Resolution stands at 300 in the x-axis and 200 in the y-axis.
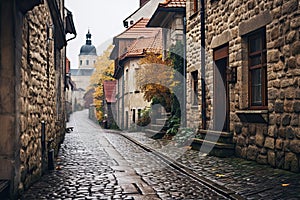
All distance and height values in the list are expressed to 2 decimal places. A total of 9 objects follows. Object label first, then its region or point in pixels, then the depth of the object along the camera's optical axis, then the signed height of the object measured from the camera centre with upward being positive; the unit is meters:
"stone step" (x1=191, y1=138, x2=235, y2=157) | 10.52 -0.91
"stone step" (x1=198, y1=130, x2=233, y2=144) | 10.79 -0.63
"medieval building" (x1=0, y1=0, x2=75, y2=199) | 5.70 +0.27
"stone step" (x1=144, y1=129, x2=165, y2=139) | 18.64 -0.99
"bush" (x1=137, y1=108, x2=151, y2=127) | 24.01 -0.40
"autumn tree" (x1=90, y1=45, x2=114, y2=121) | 45.12 +4.30
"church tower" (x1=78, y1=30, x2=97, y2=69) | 125.12 +15.96
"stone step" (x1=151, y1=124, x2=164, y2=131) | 19.02 -0.70
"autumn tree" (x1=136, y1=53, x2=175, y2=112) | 18.67 +1.38
